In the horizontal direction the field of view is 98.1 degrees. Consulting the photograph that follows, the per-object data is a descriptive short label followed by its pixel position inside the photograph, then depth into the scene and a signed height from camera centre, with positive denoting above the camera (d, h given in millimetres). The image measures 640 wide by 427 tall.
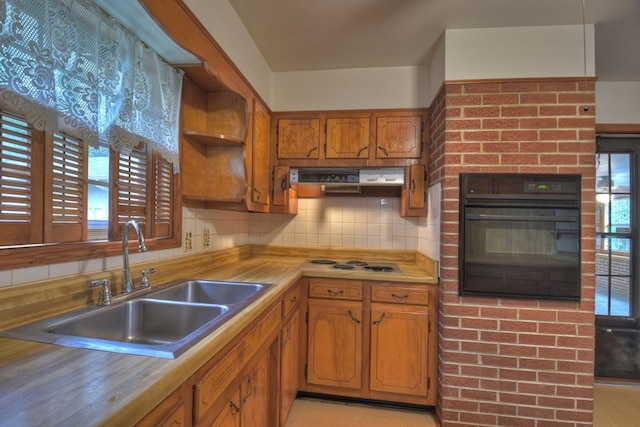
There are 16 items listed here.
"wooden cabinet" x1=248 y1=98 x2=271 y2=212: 1949 +413
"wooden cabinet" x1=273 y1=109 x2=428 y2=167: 2191 +628
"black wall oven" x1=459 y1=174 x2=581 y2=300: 1655 -109
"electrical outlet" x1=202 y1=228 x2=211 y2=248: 1921 -178
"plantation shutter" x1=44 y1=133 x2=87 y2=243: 1032 +85
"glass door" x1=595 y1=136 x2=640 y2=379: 2285 -328
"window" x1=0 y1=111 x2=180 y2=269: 917 +70
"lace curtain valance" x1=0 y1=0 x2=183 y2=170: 755 +464
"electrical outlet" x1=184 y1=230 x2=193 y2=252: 1729 -176
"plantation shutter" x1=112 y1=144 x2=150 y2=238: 1331 +121
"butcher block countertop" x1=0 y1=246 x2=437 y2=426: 511 -367
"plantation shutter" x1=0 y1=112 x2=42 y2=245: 898 +93
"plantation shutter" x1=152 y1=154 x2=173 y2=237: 1533 +87
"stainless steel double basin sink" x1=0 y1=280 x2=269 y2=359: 773 -401
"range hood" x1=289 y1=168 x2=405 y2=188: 2131 +303
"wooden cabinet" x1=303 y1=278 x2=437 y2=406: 1875 -868
